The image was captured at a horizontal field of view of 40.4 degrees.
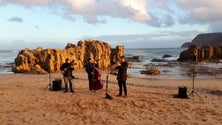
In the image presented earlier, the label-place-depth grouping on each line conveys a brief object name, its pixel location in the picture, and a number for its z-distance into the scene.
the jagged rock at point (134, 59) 53.67
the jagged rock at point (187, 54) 55.80
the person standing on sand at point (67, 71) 14.23
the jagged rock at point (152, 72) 27.40
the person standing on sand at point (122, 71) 12.93
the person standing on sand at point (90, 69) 14.37
